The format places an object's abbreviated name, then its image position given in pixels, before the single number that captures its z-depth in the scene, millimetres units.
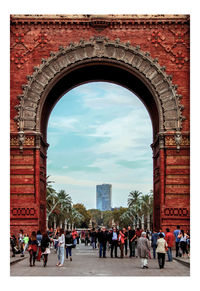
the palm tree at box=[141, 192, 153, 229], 91888
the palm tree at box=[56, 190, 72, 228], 87719
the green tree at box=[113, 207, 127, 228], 180800
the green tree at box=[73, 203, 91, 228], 172375
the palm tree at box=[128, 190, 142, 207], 107150
